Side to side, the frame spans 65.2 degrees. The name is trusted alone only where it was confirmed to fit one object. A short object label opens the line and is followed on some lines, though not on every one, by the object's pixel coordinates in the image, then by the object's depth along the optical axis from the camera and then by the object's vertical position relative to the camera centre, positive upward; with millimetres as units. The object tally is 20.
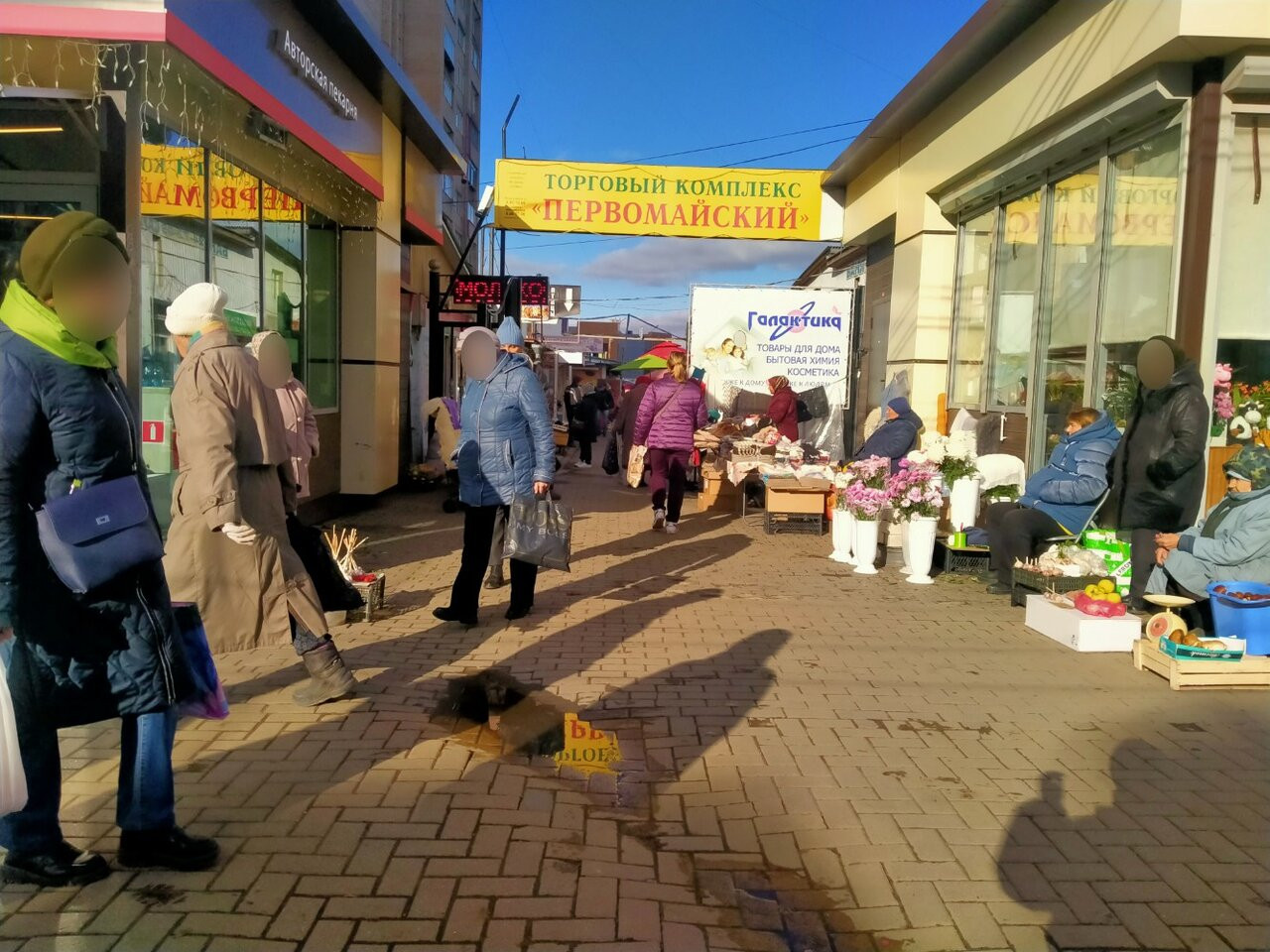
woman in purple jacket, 10320 -374
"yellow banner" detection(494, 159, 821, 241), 14375 +2824
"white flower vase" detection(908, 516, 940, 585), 7957 -1153
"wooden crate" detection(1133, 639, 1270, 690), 5301 -1384
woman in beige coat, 4102 -492
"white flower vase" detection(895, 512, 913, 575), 8188 -1243
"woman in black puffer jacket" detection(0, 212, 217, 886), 2783 -609
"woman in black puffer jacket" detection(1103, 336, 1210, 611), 6043 -244
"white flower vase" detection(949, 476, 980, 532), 8422 -804
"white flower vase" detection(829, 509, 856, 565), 8961 -1225
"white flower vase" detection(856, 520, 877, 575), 8500 -1234
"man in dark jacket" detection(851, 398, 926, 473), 8930 -289
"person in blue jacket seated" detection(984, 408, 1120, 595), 7082 -600
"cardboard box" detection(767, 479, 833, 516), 10773 -1044
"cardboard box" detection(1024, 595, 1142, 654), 5984 -1338
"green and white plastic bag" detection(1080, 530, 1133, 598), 6711 -972
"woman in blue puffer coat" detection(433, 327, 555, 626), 6246 -393
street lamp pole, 23975 +3278
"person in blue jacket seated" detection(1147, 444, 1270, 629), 5645 -717
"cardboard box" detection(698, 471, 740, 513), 12945 -1286
